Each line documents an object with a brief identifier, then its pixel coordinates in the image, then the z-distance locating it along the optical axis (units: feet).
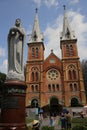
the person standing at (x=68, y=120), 21.57
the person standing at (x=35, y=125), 14.43
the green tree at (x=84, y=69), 100.98
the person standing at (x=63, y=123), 23.47
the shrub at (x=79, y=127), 17.70
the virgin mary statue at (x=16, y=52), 14.27
